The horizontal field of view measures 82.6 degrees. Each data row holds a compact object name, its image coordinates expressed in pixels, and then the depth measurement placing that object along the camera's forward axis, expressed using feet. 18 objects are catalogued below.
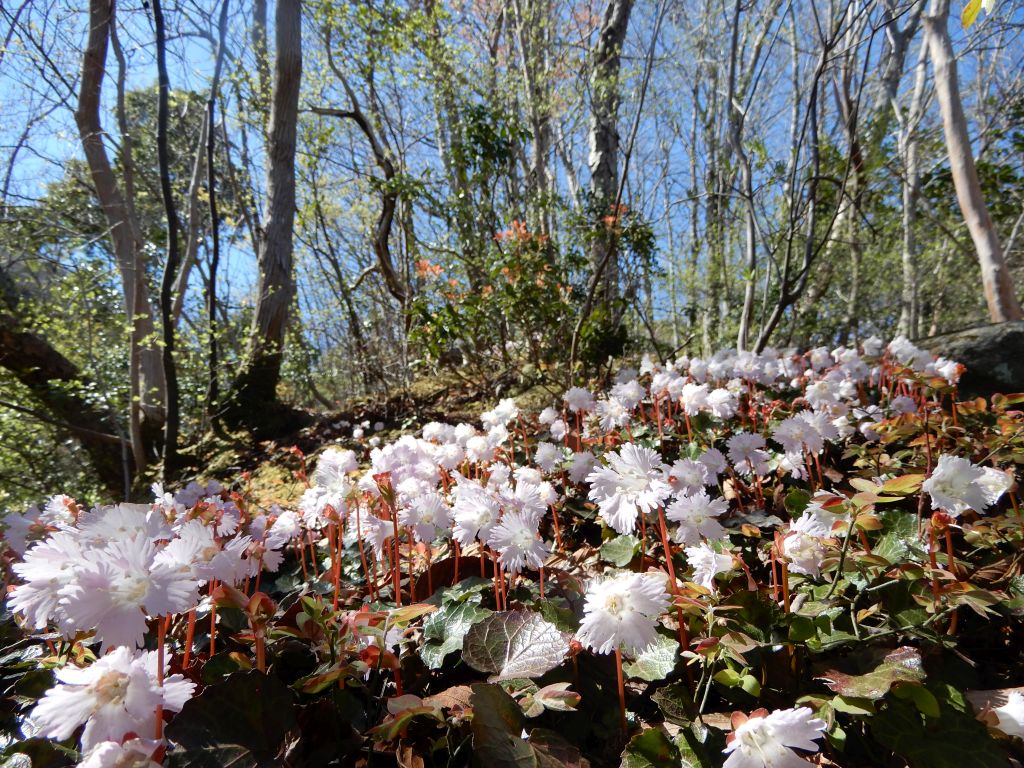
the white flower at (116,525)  0.53
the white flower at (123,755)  0.37
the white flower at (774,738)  0.41
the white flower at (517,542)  0.62
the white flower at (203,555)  0.50
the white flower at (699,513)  0.64
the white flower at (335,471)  0.77
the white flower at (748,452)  0.90
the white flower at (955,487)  0.56
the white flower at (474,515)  0.67
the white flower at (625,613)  0.47
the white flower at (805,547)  0.56
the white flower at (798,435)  0.82
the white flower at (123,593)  0.41
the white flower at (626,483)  0.59
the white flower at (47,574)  0.45
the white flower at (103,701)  0.39
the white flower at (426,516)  0.71
